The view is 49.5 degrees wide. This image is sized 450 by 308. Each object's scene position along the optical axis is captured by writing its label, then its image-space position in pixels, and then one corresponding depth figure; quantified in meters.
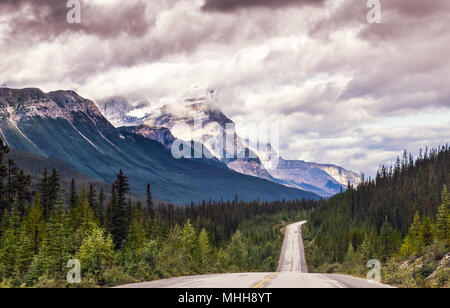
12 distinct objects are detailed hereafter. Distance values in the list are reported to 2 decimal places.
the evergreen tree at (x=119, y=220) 73.62
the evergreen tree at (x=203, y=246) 94.81
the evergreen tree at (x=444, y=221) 71.00
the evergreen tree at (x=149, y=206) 115.28
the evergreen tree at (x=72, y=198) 87.35
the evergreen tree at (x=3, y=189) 61.76
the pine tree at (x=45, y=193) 79.88
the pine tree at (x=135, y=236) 70.03
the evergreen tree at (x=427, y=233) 72.47
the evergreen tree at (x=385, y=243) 96.40
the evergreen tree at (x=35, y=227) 66.31
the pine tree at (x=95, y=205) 87.81
